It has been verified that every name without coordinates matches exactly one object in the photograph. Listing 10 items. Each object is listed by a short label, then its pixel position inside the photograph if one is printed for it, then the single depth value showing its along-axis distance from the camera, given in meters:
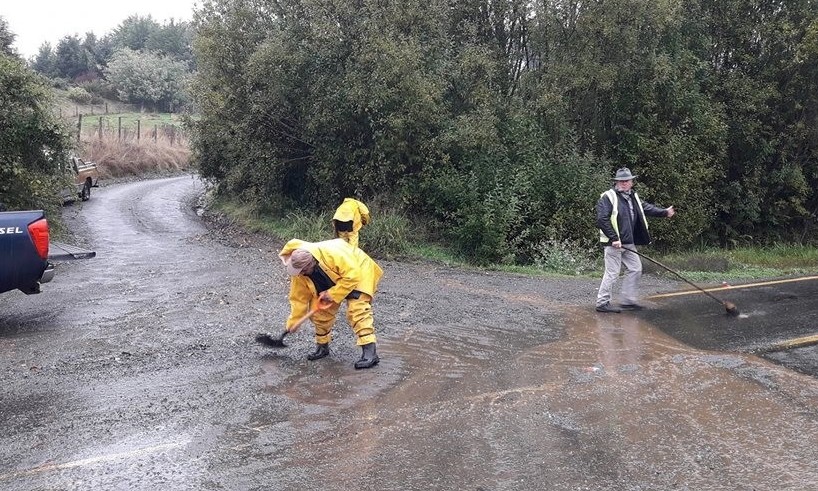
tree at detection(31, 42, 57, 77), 71.31
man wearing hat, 9.20
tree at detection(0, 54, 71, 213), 13.56
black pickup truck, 7.82
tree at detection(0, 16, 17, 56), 19.97
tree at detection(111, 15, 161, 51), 85.00
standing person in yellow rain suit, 6.69
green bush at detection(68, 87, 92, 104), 54.08
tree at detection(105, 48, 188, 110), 61.06
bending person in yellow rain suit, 6.43
